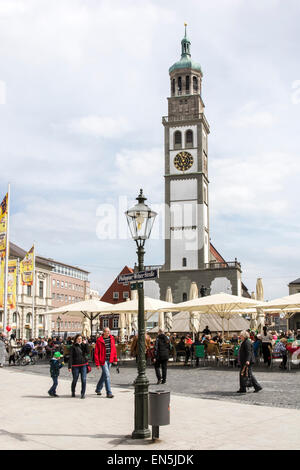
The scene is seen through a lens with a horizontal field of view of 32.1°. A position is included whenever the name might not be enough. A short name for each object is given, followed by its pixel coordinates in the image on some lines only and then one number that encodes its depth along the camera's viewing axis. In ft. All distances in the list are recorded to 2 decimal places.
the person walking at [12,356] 80.02
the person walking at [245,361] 41.29
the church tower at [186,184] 186.29
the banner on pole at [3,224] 88.02
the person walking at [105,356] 40.50
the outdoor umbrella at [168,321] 102.17
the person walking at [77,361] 41.27
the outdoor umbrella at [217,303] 66.39
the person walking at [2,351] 72.68
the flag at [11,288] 109.09
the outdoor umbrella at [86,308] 76.07
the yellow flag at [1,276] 91.86
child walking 41.06
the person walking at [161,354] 49.01
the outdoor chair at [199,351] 64.95
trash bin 24.67
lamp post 25.54
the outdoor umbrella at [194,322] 82.89
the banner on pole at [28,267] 118.01
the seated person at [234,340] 77.66
